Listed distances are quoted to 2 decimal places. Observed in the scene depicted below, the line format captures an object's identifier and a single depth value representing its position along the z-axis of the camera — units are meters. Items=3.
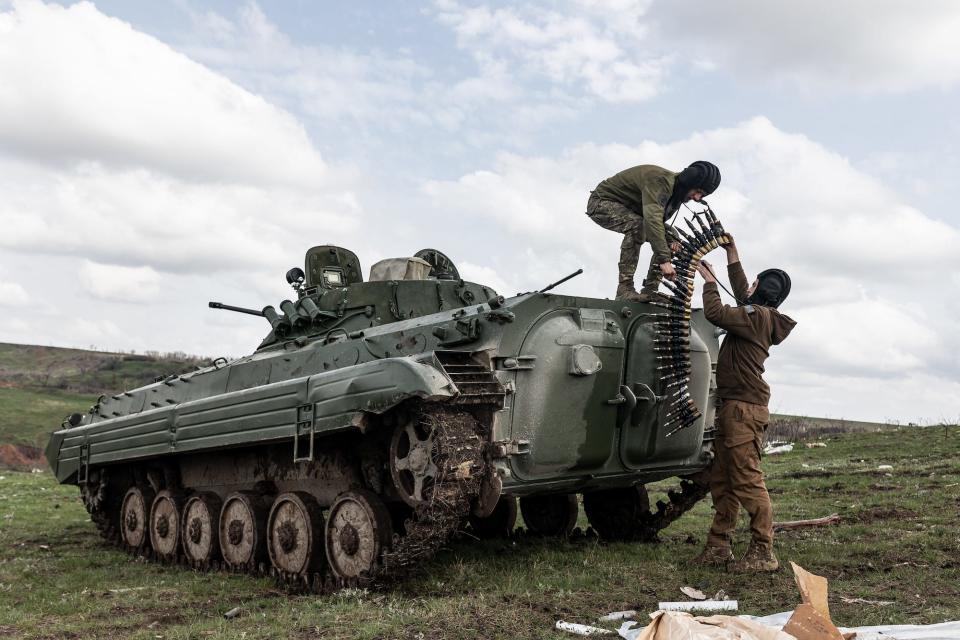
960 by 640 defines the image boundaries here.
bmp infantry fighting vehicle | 7.94
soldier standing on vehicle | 9.58
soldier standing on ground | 8.70
